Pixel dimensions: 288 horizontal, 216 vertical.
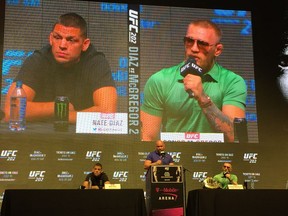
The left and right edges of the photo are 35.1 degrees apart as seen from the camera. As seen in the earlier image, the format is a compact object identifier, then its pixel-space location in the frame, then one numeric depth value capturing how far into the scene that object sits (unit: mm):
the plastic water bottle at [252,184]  7121
